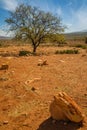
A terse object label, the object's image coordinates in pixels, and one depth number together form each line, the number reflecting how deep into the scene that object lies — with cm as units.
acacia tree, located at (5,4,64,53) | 922
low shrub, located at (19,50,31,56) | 811
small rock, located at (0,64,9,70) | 498
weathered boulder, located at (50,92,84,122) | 229
